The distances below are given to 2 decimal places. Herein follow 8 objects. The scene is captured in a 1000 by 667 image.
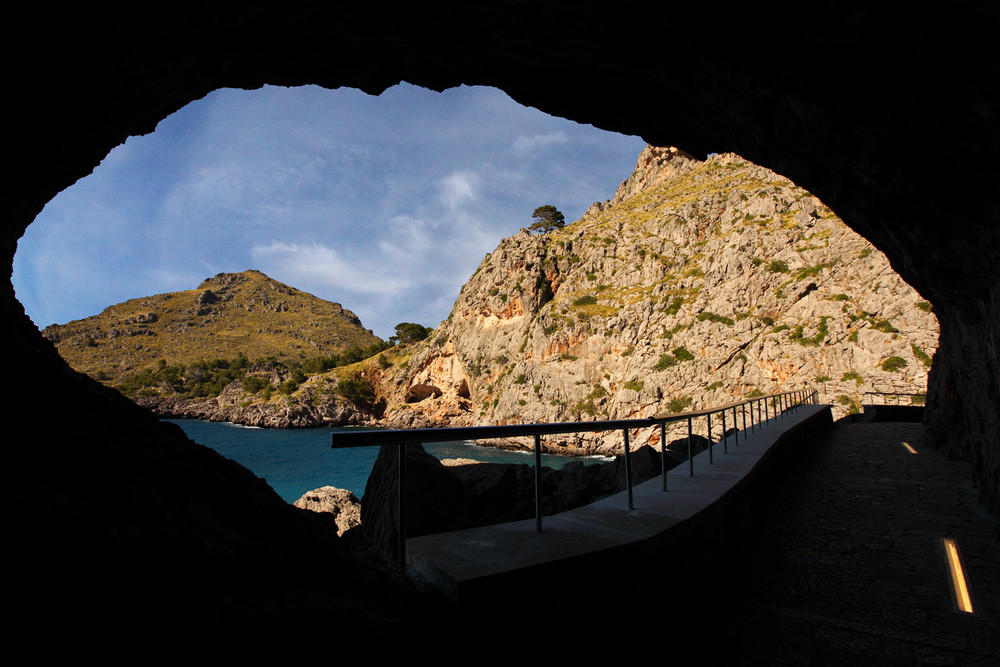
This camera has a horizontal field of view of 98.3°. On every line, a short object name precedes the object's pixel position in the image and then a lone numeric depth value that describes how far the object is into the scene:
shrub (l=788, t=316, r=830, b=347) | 32.97
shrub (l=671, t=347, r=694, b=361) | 40.29
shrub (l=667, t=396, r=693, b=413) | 37.56
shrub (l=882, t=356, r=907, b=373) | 28.05
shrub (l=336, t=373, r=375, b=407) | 79.19
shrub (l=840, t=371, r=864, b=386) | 29.62
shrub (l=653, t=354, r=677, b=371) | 40.84
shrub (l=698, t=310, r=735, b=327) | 39.40
